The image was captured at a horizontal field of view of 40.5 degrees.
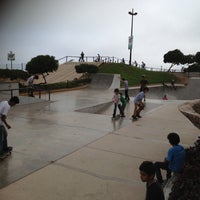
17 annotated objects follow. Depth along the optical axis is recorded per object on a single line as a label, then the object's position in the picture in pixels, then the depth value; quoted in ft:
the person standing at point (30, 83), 51.39
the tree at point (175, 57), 141.08
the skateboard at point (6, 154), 19.20
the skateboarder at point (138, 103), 34.78
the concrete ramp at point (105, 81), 82.89
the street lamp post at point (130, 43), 125.31
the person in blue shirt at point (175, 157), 14.74
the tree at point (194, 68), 132.87
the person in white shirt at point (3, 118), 18.54
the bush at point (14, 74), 63.67
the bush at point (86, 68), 87.51
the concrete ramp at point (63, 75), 94.94
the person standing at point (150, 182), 10.13
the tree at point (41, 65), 65.67
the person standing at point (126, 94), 54.13
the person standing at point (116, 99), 36.60
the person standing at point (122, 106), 37.01
